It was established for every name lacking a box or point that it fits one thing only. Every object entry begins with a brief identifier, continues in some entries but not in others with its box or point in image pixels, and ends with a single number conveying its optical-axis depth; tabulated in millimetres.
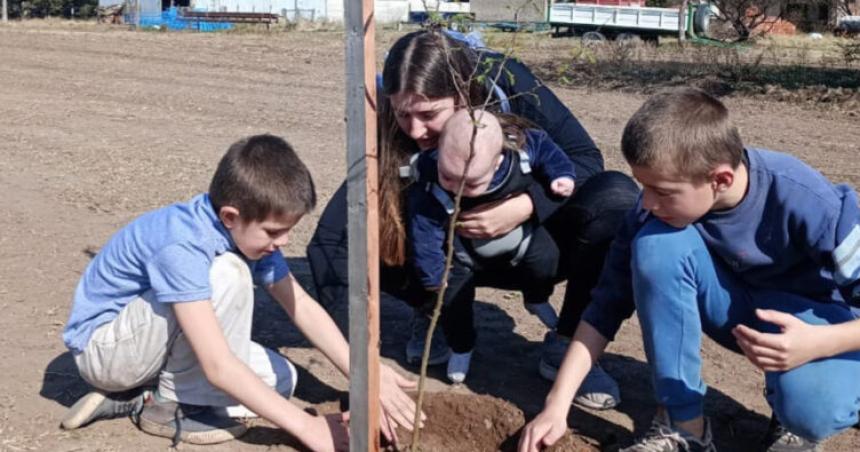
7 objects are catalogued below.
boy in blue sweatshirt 2641
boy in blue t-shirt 2797
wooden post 2324
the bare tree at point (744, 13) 21766
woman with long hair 3209
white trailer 24062
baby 3105
